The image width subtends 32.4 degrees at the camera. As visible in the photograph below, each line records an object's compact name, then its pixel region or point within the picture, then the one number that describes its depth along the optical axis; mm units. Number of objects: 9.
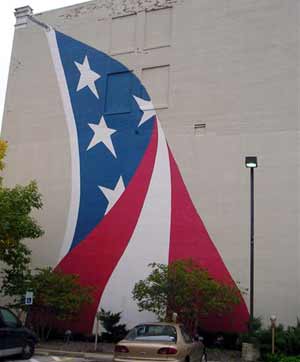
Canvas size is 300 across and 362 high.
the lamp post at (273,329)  16344
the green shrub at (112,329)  20859
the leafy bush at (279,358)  14970
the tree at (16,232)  19781
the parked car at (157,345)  11195
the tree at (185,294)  18422
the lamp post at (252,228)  17281
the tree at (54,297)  19891
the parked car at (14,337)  13859
